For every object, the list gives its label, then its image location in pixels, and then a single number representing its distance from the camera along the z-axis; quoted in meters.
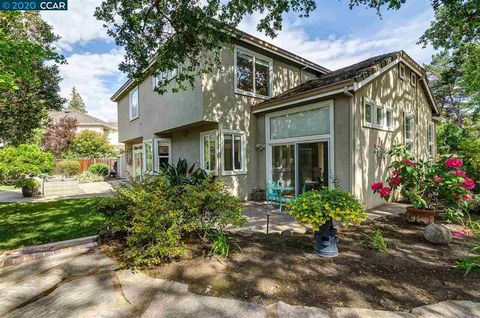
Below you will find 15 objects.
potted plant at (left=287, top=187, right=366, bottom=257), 4.06
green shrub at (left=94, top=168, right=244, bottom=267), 3.80
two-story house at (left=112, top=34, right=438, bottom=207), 8.10
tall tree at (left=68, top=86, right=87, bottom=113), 61.76
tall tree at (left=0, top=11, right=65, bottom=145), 11.68
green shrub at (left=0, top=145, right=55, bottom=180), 11.34
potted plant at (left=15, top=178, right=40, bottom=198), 11.56
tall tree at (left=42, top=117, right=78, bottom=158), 25.31
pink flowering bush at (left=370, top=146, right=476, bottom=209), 6.21
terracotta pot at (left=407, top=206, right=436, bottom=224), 6.41
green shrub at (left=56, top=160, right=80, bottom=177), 20.45
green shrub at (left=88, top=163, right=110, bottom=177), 21.42
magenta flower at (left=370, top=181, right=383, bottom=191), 6.73
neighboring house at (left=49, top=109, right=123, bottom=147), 33.94
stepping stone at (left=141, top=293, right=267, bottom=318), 2.69
